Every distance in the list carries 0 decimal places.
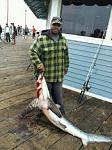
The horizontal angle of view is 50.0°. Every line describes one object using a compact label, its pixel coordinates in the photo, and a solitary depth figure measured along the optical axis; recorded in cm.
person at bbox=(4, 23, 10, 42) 960
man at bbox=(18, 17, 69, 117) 191
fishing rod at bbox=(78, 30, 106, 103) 293
